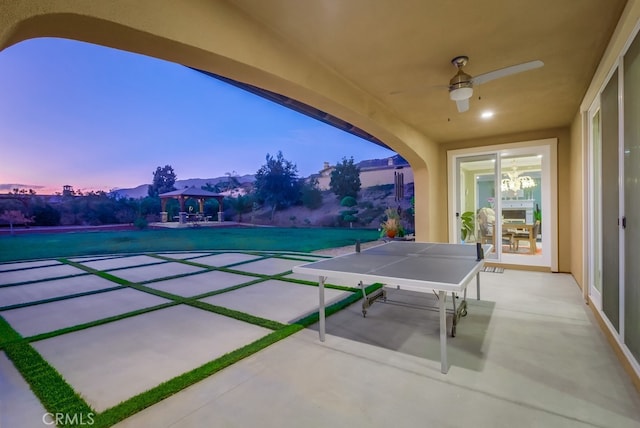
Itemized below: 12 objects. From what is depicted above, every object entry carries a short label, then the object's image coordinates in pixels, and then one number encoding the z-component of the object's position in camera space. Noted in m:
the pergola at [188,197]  12.20
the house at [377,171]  12.55
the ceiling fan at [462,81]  2.56
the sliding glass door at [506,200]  5.46
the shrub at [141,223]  11.05
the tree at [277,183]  14.45
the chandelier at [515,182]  6.71
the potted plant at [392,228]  6.20
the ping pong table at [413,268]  2.01
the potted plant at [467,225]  6.44
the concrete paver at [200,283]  4.56
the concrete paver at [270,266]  5.94
